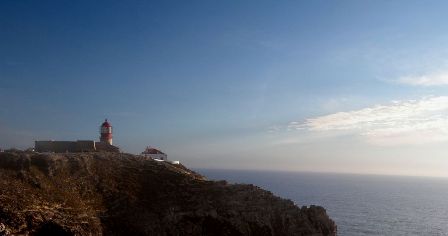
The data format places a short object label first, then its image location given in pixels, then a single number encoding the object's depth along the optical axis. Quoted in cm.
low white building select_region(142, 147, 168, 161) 8398
